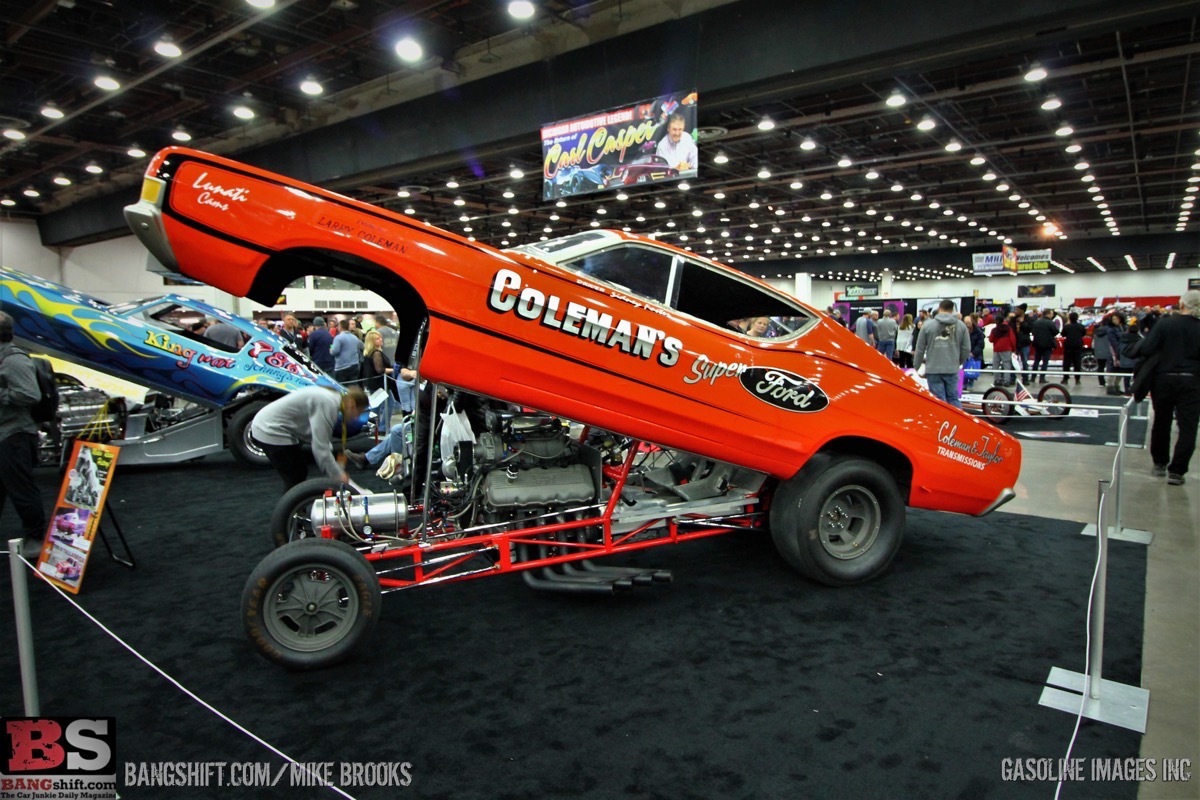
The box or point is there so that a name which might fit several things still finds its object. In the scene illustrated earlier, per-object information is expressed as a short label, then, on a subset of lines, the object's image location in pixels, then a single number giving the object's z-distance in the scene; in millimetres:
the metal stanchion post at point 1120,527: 4859
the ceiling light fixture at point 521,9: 7525
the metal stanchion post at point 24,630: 2254
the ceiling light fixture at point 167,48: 8703
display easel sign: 4070
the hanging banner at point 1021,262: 24594
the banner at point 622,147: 7648
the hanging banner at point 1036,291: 36312
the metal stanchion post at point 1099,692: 2770
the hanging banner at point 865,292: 29797
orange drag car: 3123
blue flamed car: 6875
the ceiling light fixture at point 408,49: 8523
